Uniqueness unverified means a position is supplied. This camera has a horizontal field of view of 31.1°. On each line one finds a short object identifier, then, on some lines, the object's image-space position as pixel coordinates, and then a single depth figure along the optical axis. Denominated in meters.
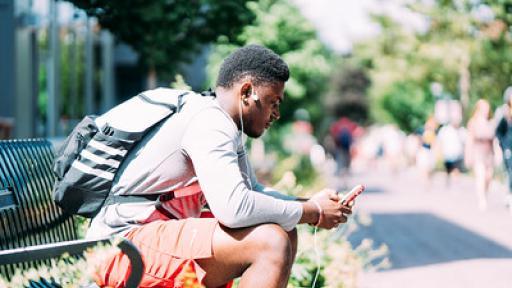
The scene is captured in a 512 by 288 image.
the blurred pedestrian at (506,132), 10.05
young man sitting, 3.24
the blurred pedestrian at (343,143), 22.59
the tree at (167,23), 7.80
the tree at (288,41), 8.89
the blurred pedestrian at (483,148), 14.73
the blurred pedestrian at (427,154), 21.27
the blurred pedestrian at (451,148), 19.98
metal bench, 3.61
